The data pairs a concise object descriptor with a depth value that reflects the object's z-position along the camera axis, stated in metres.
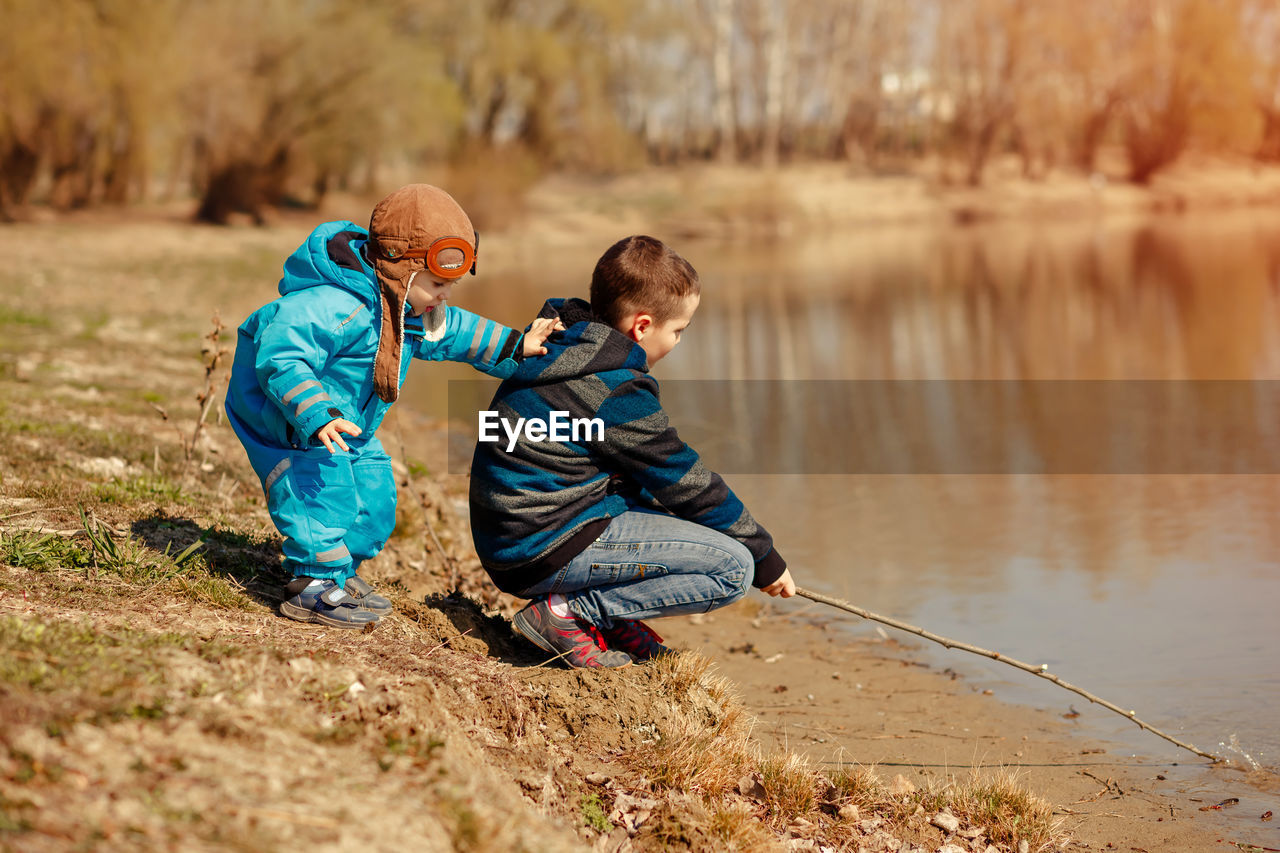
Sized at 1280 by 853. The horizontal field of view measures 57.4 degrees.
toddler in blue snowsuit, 3.56
